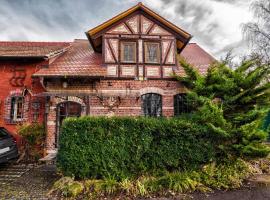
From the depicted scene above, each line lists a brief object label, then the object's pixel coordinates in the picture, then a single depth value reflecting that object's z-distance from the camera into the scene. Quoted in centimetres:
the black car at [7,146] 717
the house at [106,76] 969
